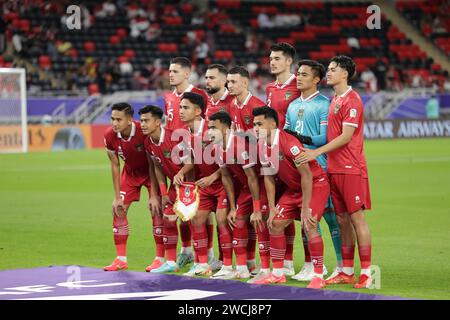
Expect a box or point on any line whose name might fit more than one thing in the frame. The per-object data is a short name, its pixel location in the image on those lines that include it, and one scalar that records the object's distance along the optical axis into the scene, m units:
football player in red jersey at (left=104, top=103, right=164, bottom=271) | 11.11
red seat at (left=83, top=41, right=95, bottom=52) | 38.62
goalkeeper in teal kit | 10.08
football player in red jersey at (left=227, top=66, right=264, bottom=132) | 10.73
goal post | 31.11
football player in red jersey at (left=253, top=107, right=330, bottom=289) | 9.58
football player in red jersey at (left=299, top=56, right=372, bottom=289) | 9.62
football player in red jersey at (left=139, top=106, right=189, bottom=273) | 10.89
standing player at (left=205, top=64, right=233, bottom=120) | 11.16
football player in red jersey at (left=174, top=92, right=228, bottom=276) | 10.70
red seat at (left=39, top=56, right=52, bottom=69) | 36.19
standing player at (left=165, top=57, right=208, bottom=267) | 11.63
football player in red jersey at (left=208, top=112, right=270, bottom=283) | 10.21
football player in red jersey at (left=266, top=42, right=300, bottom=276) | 10.73
